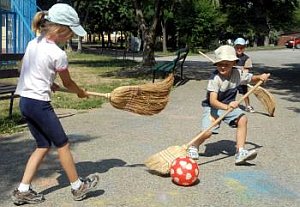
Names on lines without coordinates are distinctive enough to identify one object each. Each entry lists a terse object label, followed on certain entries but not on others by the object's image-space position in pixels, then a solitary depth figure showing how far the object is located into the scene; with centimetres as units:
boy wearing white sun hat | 566
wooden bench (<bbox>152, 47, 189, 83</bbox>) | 1331
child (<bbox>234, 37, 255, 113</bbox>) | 953
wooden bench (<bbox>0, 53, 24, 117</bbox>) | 801
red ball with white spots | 495
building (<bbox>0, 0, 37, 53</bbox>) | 1873
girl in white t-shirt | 432
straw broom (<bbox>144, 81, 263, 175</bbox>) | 526
